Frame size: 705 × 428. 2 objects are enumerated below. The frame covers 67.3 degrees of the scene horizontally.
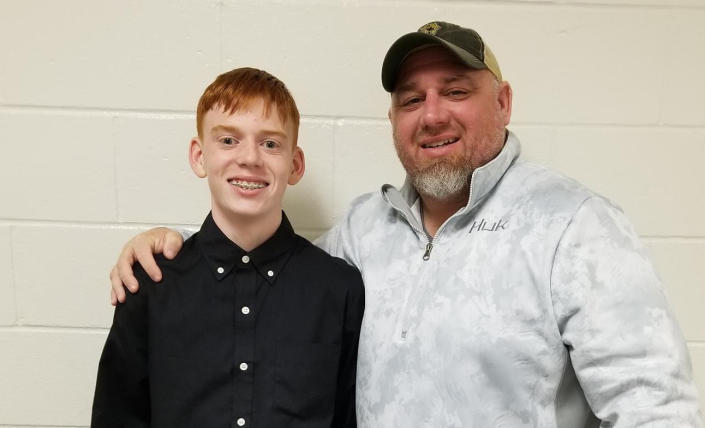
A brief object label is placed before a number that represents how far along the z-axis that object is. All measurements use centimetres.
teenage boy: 103
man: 88
